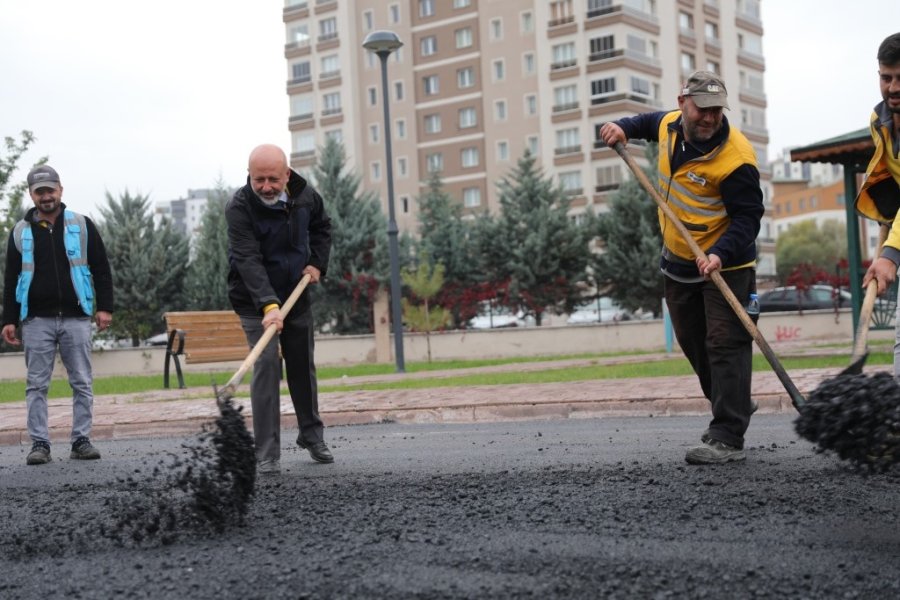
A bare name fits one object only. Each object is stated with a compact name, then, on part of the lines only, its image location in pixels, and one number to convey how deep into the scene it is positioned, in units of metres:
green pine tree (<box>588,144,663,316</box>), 30.89
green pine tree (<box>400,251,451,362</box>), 23.45
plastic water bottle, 5.75
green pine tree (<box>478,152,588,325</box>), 29.92
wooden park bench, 14.83
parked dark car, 22.52
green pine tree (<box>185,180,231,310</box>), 31.25
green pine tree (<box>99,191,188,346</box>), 30.52
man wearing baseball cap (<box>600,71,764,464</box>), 5.46
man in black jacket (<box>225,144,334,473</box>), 5.95
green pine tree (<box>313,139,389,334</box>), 29.84
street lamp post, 17.02
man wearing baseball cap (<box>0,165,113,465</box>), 7.25
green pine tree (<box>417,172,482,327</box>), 27.06
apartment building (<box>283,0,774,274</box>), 62.62
